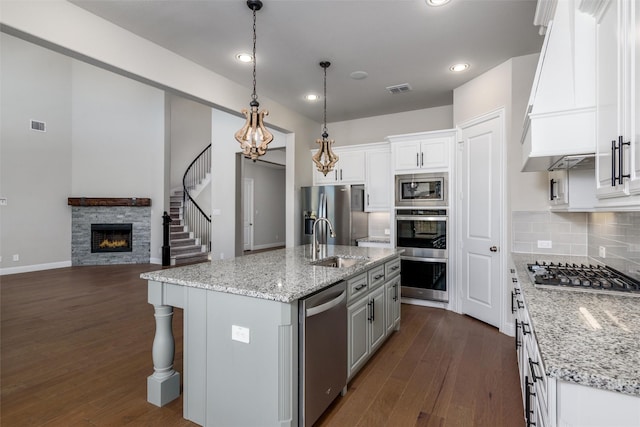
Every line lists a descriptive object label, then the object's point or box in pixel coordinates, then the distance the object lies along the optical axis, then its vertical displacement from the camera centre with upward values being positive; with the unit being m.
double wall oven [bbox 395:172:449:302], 4.32 -0.25
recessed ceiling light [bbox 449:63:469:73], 3.70 +1.74
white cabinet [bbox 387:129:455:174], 4.32 +0.91
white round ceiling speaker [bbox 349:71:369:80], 3.89 +1.74
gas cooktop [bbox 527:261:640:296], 1.74 -0.38
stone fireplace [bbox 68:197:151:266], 7.49 -0.36
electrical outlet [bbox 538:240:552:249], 3.27 -0.29
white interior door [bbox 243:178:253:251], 9.77 +0.08
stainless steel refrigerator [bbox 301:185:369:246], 5.04 +0.07
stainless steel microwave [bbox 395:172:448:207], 4.33 +0.36
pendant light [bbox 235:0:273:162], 2.53 +0.65
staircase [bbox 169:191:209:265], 7.94 -0.70
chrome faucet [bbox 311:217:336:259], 3.03 -0.30
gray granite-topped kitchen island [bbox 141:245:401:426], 1.73 -0.73
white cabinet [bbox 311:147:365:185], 5.19 +0.79
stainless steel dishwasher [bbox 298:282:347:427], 1.84 -0.85
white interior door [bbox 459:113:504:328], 3.68 -0.03
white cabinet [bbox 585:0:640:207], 1.11 +0.45
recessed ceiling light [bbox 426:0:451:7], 2.57 +1.72
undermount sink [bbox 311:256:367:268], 2.94 -0.43
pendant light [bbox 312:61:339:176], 3.55 +0.67
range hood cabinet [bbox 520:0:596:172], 1.61 +0.66
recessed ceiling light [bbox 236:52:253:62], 3.47 +1.74
